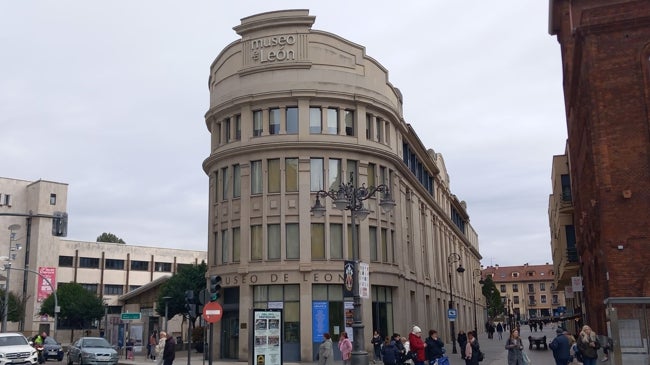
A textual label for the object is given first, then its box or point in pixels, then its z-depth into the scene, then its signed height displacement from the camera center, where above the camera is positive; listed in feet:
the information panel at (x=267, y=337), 68.49 -2.60
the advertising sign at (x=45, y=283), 244.83 +12.29
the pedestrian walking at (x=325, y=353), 70.74 -4.52
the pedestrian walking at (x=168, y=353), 70.18 -4.21
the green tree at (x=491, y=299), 354.54 +5.09
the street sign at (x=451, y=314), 126.82 -0.98
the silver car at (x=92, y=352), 94.38 -5.52
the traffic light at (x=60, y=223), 72.95 +10.23
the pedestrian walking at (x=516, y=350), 62.44 -4.02
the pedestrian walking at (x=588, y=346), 62.75 -3.74
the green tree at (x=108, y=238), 354.60 +41.36
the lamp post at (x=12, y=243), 246.06 +28.24
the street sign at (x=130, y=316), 128.12 -0.37
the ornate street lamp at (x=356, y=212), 65.41 +11.33
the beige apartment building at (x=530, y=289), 531.50 +15.78
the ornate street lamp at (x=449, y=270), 131.38 +9.30
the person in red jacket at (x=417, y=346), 62.49 -3.46
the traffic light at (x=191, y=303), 68.19 +1.08
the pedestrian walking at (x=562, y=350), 63.62 -4.14
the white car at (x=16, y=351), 81.70 -4.39
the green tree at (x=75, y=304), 231.71 +3.85
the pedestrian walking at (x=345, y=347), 77.64 -4.34
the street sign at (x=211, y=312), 65.72 +0.08
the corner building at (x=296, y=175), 112.68 +24.79
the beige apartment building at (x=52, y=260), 251.19 +22.53
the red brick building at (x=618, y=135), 70.64 +19.15
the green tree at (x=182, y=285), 177.47 +7.68
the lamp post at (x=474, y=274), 290.46 +16.86
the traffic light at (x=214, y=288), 63.87 +2.43
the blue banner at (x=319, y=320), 109.91 -1.48
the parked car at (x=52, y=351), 127.29 -7.00
